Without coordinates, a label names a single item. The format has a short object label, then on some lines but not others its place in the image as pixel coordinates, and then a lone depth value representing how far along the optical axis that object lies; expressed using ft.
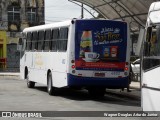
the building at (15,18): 174.19
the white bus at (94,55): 60.03
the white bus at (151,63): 35.06
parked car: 116.66
